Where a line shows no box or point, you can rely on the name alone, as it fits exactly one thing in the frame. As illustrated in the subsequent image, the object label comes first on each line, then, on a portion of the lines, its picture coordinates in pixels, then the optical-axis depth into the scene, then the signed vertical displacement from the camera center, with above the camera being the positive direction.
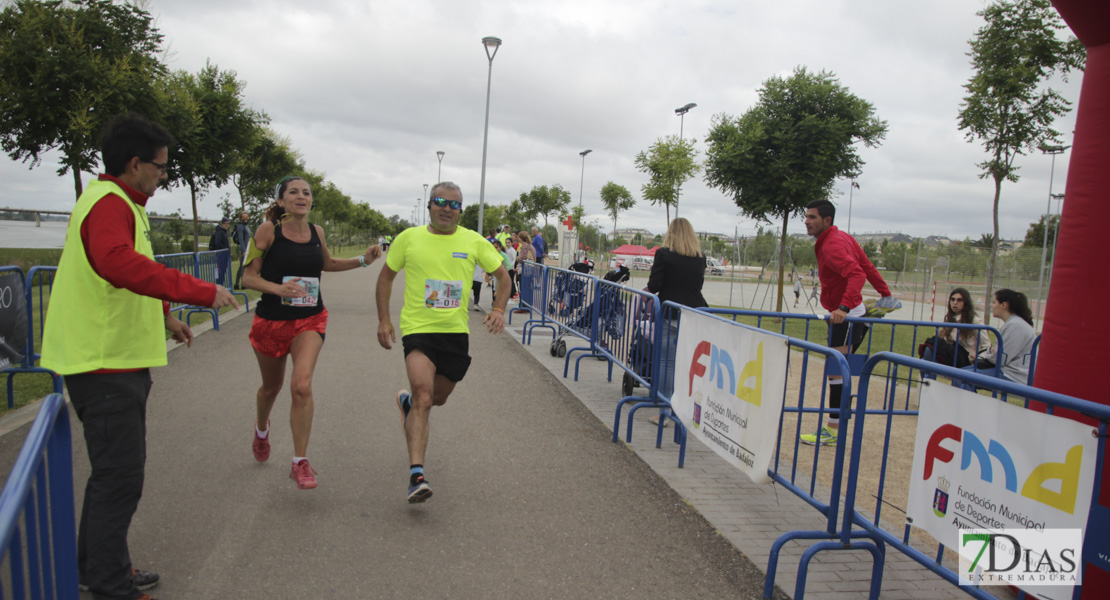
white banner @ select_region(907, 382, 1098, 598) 2.35 -0.72
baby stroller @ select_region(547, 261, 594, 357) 8.98 -0.86
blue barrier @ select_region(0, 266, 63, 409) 5.79 -1.08
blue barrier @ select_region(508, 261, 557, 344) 11.62 -0.92
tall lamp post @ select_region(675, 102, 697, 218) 31.17 +6.30
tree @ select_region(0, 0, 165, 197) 11.50 +2.20
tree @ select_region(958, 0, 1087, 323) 10.92 +3.19
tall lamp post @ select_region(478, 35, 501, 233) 22.58 +5.89
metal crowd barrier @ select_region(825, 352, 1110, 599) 2.33 -0.81
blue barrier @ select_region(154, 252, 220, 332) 10.49 -0.82
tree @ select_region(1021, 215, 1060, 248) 62.34 +3.72
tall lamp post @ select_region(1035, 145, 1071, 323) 11.93 +2.15
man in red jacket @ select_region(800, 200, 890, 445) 5.91 -0.13
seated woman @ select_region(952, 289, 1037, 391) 6.84 -0.59
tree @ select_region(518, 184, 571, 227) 67.88 +4.01
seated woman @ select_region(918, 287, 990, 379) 7.40 -0.77
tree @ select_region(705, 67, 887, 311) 16.12 +2.74
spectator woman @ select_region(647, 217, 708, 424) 6.25 -0.20
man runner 4.27 -0.44
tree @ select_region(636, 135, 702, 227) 31.36 +3.71
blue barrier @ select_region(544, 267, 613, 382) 8.48 -0.86
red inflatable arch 3.18 +0.16
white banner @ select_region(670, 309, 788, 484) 3.73 -0.80
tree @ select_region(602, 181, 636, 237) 55.84 +3.96
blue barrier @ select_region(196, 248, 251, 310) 12.03 -0.88
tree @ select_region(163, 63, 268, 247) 17.33 +2.48
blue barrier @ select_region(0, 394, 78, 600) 1.47 -0.78
